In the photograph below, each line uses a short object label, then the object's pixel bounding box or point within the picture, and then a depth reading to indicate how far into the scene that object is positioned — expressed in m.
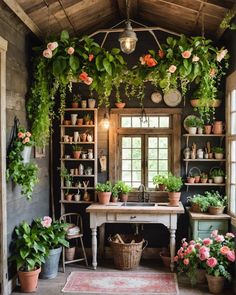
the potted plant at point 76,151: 6.13
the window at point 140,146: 6.20
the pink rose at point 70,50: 4.81
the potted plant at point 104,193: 5.86
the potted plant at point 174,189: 5.80
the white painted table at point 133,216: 5.46
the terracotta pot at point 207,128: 5.93
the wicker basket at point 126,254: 5.46
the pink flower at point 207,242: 4.95
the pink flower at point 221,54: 4.79
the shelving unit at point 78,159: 6.11
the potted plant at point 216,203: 5.38
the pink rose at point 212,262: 4.67
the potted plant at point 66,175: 6.10
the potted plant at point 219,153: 5.86
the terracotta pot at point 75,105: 6.16
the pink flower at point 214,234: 5.03
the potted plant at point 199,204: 5.50
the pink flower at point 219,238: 4.88
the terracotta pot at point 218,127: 5.89
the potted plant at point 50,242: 5.10
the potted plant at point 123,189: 5.98
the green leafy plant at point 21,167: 4.59
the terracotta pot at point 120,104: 6.15
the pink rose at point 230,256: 4.70
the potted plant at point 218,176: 5.88
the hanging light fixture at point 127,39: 4.51
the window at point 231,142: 5.37
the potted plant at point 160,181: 5.96
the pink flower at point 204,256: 4.75
